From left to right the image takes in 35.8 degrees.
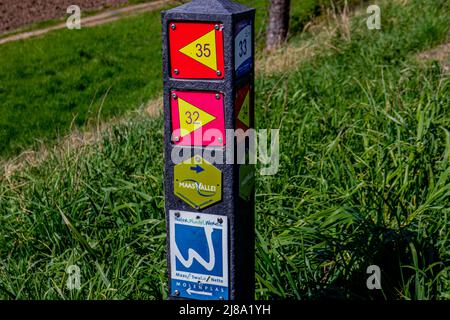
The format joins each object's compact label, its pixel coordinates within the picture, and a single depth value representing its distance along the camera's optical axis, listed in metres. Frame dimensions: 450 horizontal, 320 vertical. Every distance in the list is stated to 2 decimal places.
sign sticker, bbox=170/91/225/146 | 2.48
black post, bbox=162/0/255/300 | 2.45
